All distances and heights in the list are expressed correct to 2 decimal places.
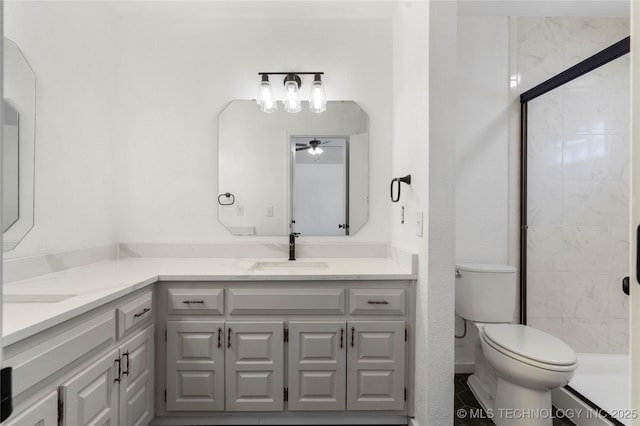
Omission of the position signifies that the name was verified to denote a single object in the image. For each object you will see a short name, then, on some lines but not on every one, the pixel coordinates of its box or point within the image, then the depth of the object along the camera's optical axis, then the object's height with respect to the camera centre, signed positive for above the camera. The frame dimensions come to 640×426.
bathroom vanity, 1.78 -0.69
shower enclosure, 2.34 +0.10
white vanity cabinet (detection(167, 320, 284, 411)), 1.78 -0.78
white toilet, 1.63 -0.69
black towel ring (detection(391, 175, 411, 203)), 1.91 +0.20
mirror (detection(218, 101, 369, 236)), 2.36 +0.33
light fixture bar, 2.34 +0.97
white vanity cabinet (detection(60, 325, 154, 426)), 1.23 -0.72
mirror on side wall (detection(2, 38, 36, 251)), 1.51 +0.32
